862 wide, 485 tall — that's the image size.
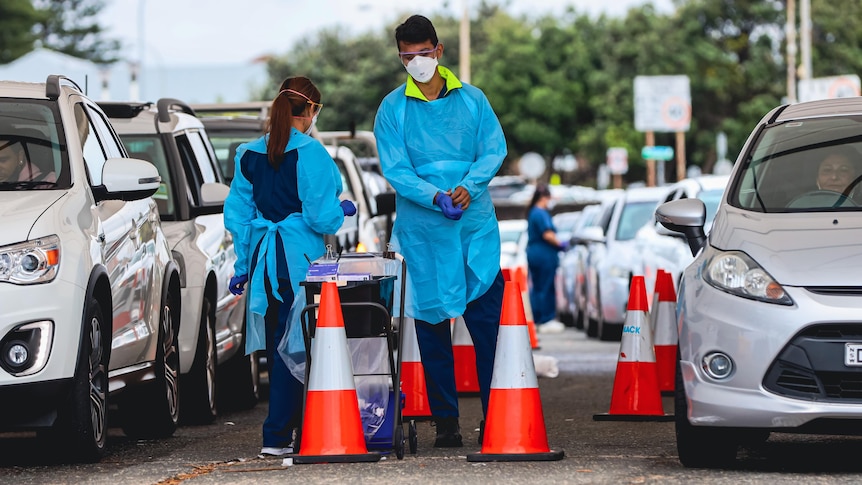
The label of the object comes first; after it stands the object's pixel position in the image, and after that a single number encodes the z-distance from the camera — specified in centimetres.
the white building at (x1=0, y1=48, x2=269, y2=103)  14075
